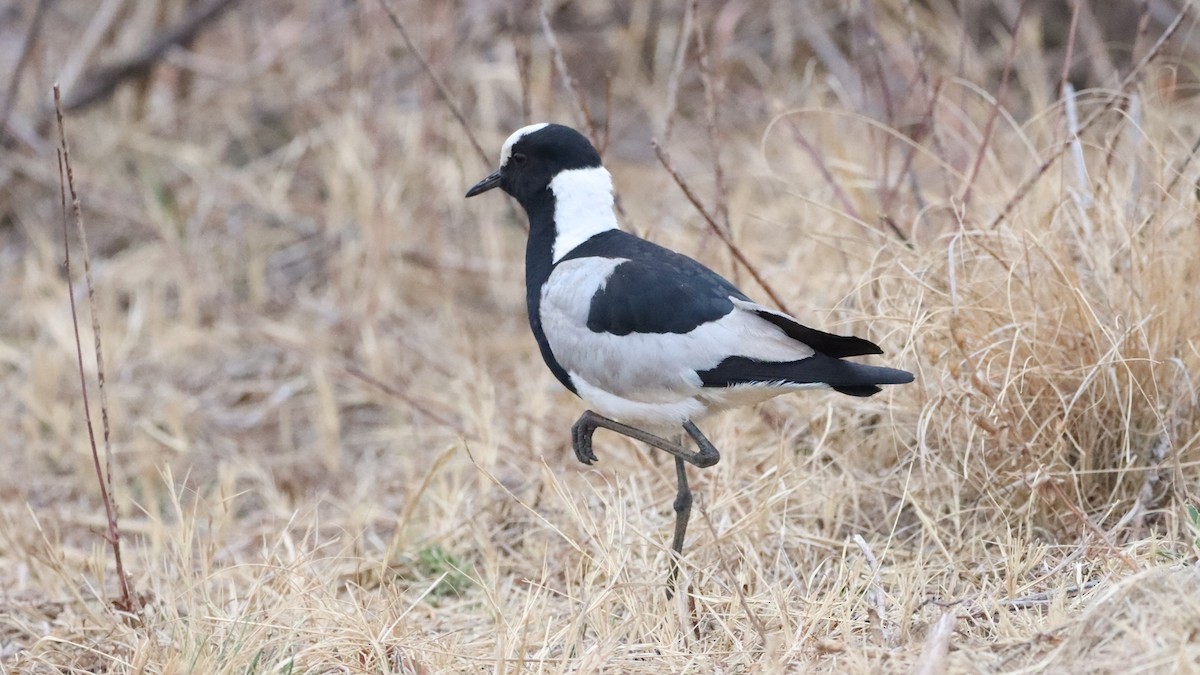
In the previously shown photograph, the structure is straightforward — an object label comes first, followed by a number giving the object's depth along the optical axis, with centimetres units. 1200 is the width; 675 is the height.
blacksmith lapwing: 543
